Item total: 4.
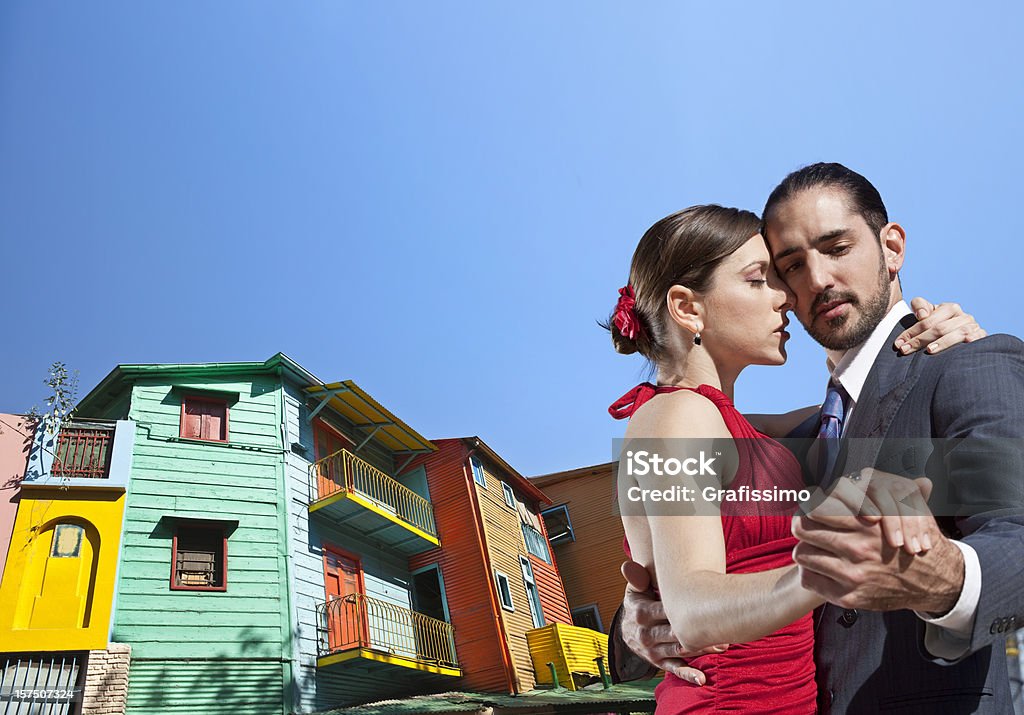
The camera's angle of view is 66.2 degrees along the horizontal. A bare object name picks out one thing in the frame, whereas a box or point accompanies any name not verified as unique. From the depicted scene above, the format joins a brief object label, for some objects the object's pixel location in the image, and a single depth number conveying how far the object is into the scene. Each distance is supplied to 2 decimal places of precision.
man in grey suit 1.23
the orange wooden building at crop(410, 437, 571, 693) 19.31
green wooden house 14.49
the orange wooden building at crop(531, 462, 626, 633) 27.12
